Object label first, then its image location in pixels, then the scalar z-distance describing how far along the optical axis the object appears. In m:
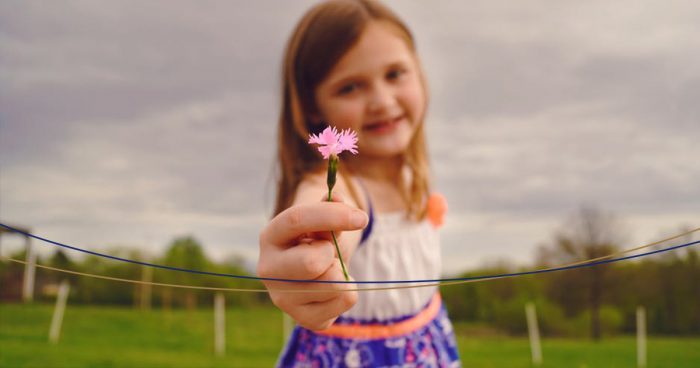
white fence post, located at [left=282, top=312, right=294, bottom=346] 9.77
